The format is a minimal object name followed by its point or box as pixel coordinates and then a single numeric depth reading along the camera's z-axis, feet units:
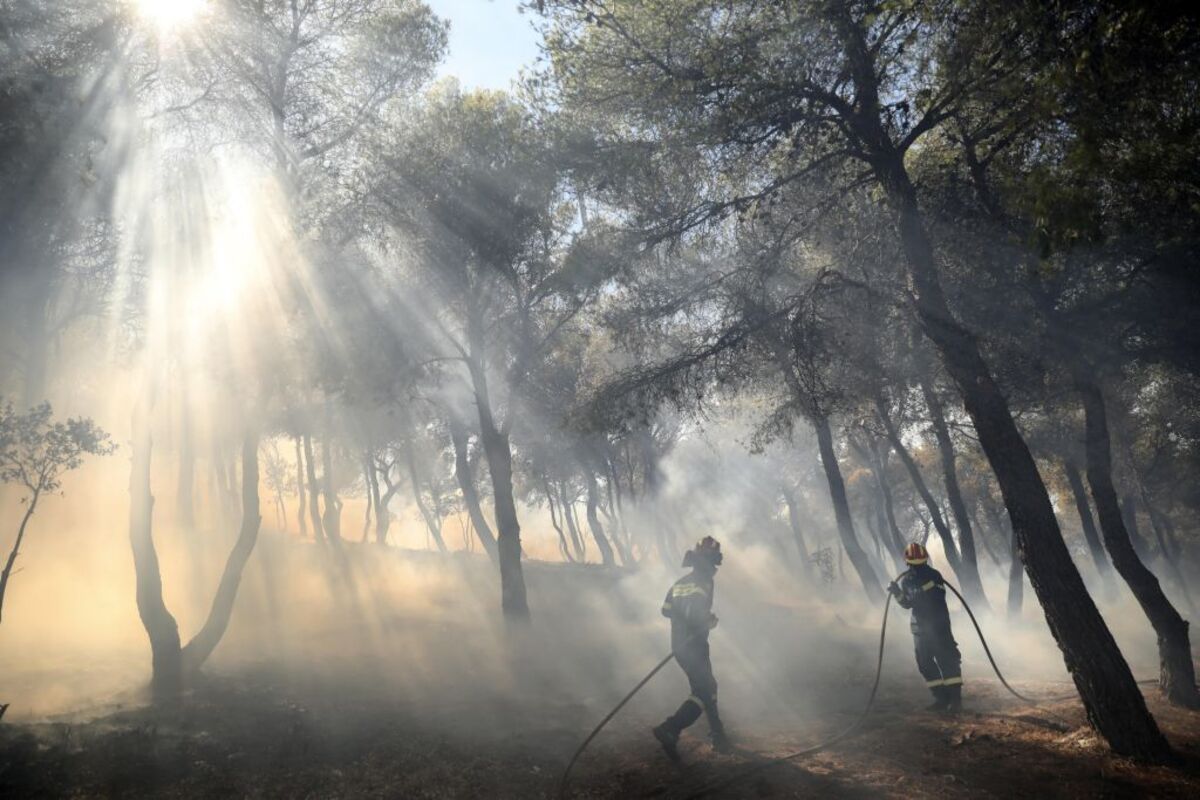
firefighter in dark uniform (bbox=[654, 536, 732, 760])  26.30
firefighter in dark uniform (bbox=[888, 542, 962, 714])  30.94
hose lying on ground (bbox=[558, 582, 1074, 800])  22.54
